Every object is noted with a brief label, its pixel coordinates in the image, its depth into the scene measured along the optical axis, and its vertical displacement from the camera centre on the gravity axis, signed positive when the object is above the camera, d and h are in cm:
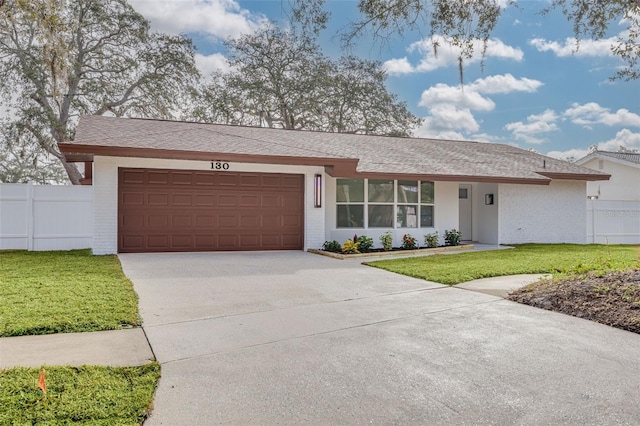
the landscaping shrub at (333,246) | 1255 -85
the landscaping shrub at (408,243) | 1343 -79
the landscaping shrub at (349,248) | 1227 -86
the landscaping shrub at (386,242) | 1299 -74
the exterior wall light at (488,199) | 1575 +59
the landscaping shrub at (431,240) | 1377 -72
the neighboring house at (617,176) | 2480 +225
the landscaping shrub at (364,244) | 1262 -78
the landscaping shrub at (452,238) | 1423 -68
